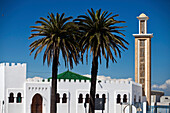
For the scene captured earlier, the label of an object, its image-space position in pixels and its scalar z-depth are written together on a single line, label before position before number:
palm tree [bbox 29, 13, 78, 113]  48.53
